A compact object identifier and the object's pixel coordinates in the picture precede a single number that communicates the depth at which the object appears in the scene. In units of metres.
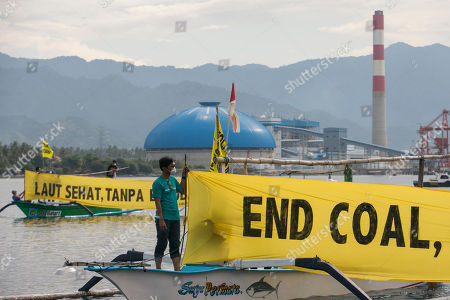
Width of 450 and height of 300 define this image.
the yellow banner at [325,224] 10.43
